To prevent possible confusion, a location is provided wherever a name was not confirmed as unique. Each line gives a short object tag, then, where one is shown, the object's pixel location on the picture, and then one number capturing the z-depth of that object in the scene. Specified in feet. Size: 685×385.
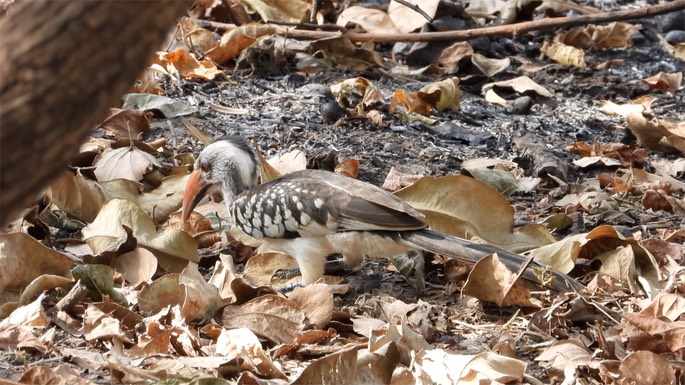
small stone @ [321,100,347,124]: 37.60
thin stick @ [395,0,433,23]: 42.75
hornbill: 26.45
